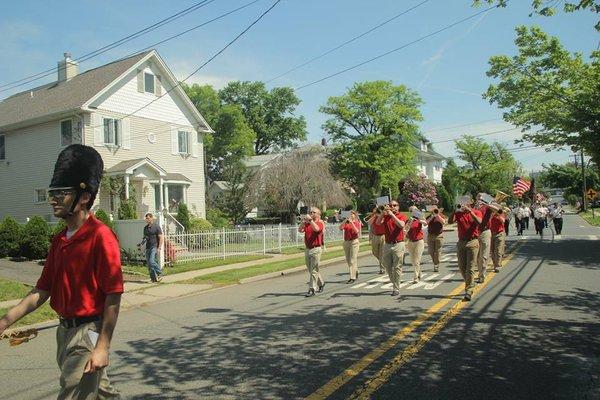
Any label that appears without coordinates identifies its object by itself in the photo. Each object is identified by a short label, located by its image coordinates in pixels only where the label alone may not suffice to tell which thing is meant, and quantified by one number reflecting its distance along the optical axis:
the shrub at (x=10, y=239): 18.44
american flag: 27.94
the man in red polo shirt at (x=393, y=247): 10.13
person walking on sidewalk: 13.82
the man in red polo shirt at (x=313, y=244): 10.69
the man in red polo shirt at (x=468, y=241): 9.49
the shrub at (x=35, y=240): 18.19
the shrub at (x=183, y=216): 24.77
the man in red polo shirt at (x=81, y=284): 3.16
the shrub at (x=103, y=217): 17.81
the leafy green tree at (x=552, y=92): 18.84
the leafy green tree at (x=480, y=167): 64.94
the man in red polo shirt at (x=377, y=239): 13.90
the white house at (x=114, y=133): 24.27
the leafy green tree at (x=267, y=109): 68.12
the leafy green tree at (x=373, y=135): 41.16
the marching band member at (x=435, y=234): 13.56
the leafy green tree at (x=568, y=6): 8.91
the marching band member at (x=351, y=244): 12.55
